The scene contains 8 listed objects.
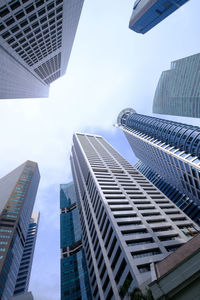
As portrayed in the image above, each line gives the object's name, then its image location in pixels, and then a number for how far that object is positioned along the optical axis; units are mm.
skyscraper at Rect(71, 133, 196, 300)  31812
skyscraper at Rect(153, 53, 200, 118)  86312
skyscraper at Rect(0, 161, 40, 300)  78062
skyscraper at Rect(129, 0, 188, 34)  68938
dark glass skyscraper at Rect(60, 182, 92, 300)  58312
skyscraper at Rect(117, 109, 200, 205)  71875
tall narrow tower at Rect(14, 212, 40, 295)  110500
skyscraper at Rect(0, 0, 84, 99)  29609
